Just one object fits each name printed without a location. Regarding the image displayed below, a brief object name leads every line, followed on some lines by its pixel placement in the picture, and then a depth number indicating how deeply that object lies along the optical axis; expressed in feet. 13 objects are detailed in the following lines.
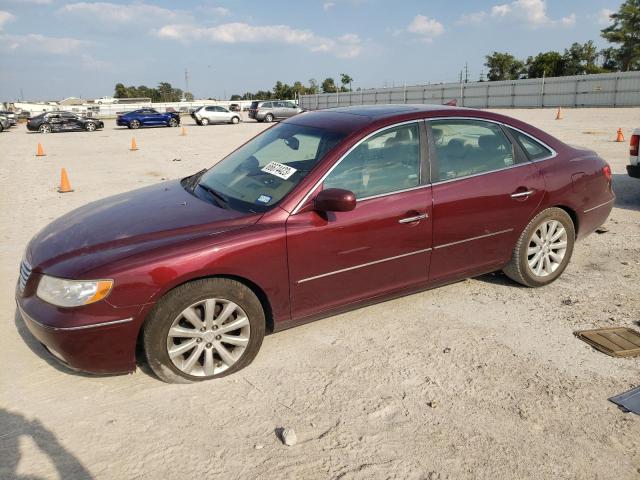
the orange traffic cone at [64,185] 32.04
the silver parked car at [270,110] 116.78
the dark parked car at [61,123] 97.14
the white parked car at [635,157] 23.32
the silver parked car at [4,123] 106.74
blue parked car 110.52
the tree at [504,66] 221.66
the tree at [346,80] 297.33
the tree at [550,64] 205.77
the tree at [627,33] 188.34
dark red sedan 9.61
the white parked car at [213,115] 115.75
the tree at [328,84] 324.23
